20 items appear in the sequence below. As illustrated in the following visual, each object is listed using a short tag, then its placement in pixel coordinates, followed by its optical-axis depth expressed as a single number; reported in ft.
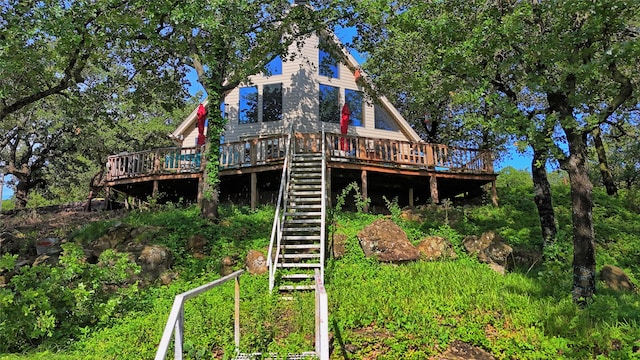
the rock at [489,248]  32.42
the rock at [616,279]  28.37
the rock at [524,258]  32.62
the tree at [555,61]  22.82
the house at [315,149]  48.14
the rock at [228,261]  32.24
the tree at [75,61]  27.50
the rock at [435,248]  33.04
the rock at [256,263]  31.24
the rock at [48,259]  29.78
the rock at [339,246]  33.63
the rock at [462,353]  18.29
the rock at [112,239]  34.51
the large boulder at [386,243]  32.60
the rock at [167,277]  29.71
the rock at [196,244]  34.19
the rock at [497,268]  30.96
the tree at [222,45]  36.52
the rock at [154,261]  30.22
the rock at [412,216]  42.16
